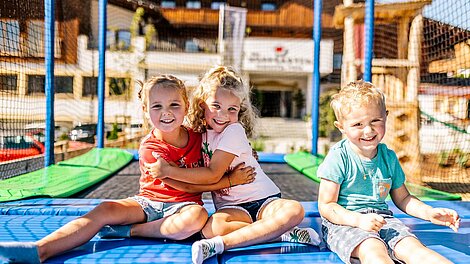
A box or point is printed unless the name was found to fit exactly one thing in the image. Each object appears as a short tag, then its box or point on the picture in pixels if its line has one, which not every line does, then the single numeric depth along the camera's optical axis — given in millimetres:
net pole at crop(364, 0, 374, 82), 2253
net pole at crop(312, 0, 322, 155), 3377
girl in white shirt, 1204
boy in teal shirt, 1089
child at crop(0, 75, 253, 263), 1196
